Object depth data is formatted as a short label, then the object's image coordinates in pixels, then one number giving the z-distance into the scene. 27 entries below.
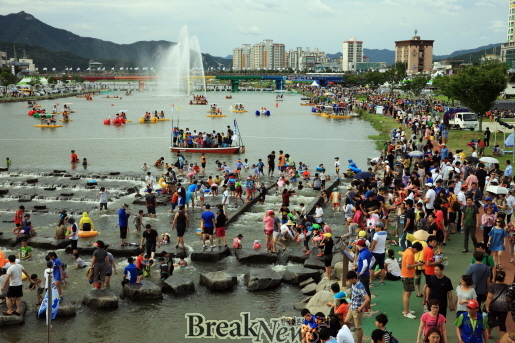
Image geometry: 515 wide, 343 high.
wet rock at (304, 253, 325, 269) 15.88
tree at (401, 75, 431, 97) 93.00
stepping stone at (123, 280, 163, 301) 14.06
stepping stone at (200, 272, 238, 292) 14.73
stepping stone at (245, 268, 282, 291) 14.78
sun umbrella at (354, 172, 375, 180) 22.62
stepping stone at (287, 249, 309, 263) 16.86
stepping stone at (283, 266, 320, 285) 15.09
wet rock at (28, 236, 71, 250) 18.28
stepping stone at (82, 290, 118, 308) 13.50
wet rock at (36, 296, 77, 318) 13.02
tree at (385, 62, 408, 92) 124.47
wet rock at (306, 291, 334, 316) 12.06
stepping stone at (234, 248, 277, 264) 17.06
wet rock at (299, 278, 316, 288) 14.77
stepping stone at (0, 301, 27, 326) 12.48
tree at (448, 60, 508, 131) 39.16
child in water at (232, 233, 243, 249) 18.09
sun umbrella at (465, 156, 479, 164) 23.43
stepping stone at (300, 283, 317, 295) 14.18
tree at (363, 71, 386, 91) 126.38
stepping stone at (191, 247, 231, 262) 17.17
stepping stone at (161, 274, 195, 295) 14.46
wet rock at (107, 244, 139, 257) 17.52
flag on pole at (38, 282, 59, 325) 12.75
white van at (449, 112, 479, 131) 43.19
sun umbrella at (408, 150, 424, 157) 26.70
